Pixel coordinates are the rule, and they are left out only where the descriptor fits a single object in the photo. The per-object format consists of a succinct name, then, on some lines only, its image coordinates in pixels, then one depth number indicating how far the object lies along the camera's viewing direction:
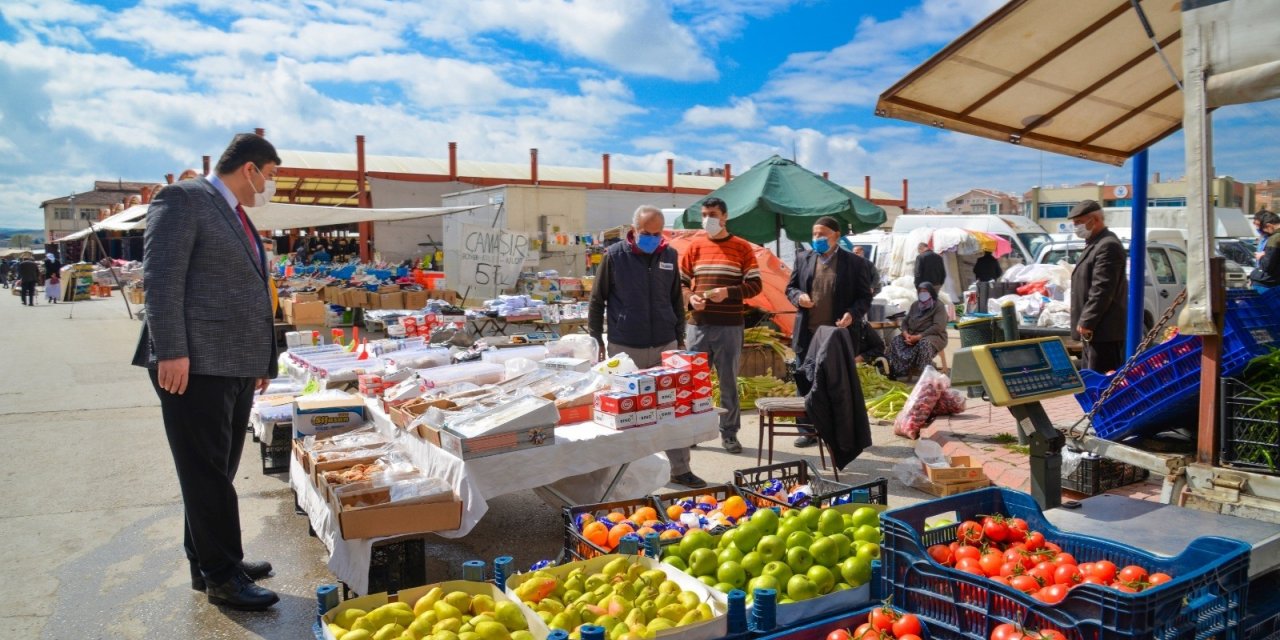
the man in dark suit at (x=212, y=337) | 3.58
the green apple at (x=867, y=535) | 3.16
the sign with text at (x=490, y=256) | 15.70
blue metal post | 6.90
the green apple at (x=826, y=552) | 2.99
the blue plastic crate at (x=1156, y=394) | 4.13
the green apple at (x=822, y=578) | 2.86
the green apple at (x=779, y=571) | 2.89
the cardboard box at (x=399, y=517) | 3.74
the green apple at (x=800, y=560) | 2.98
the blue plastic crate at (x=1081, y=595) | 2.12
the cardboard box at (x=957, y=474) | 5.79
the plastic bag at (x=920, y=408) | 7.73
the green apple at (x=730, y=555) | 3.04
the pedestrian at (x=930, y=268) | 14.03
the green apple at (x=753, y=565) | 2.97
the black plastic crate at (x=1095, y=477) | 5.36
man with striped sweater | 6.55
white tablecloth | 3.92
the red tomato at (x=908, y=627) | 2.50
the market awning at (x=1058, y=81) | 4.56
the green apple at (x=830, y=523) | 3.24
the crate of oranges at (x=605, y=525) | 3.41
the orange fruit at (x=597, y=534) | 3.47
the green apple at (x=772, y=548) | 3.05
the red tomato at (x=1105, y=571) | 2.53
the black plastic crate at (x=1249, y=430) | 3.42
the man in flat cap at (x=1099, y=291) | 6.55
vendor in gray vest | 5.97
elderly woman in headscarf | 10.06
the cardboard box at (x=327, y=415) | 5.08
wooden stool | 6.03
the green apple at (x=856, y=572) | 2.92
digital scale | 3.18
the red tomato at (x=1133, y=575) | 2.46
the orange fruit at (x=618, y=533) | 3.46
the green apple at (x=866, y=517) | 3.31
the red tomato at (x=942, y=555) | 2.75
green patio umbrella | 10.41
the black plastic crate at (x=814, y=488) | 3.75
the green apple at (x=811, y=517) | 3.29
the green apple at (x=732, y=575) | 2.93
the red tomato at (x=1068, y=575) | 2.51
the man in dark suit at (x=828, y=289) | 6.99
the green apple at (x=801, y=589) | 2.80
